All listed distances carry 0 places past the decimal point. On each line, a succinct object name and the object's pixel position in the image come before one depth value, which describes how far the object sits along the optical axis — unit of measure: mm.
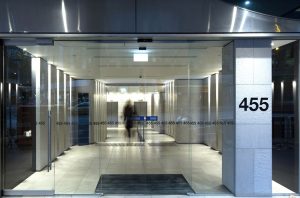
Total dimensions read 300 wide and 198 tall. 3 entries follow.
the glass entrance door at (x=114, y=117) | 7445
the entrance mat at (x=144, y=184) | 7332
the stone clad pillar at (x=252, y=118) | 6988
